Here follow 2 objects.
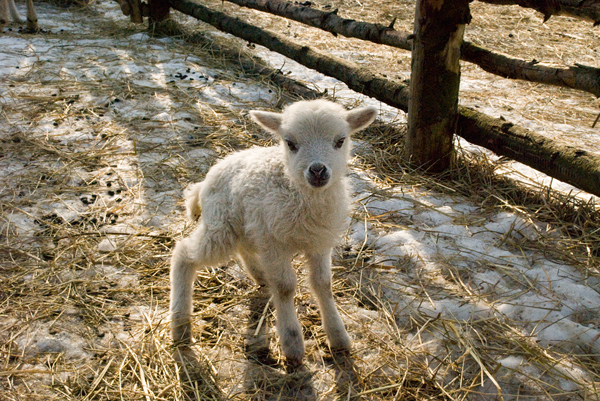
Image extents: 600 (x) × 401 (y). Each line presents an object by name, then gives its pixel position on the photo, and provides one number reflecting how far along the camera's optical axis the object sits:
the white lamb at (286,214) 2.77
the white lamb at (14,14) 7.86
